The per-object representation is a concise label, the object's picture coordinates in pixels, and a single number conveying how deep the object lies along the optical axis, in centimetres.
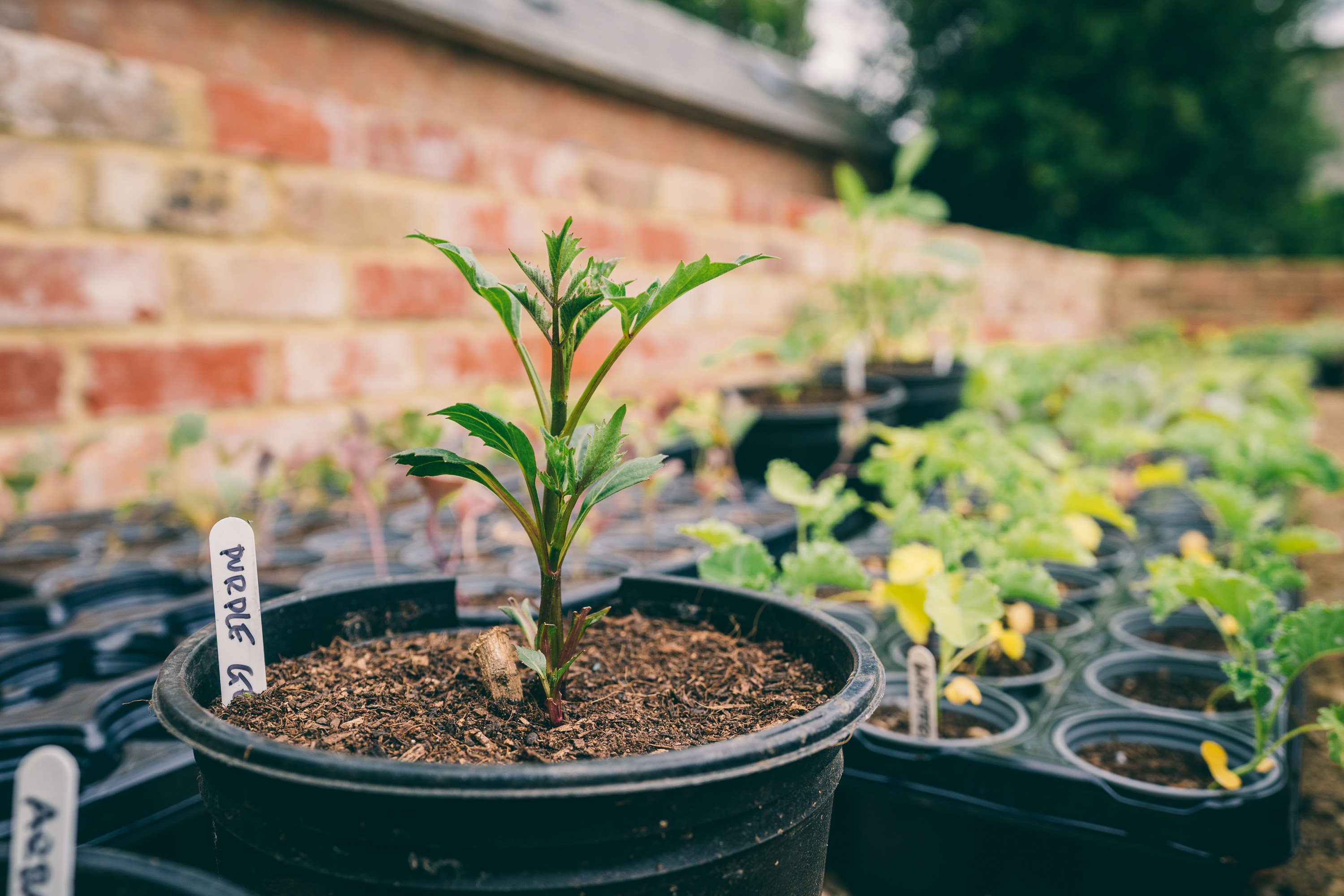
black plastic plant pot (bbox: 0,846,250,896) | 42
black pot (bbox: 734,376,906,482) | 187
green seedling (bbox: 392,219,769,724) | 55
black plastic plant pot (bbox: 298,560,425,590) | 129
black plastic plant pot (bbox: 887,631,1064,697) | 107
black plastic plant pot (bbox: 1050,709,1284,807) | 94
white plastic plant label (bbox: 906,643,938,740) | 87
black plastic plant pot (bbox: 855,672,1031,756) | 89
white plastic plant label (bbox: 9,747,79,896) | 39
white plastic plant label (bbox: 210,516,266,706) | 59
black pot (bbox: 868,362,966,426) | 251
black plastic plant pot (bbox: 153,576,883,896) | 44
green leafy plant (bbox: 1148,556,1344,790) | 80
